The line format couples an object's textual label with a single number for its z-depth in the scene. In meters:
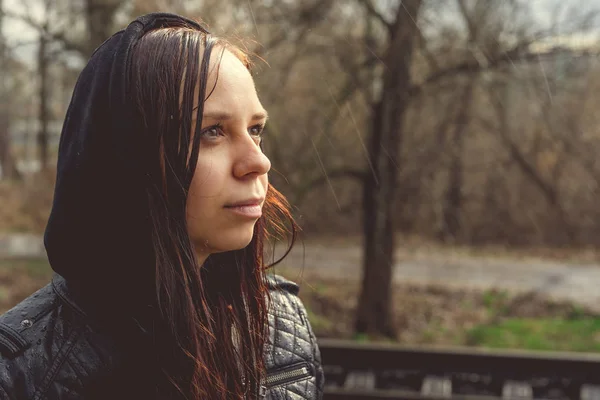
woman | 1.26
